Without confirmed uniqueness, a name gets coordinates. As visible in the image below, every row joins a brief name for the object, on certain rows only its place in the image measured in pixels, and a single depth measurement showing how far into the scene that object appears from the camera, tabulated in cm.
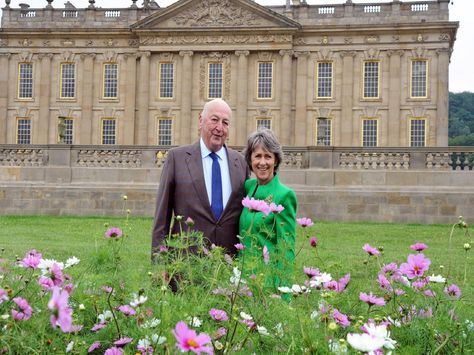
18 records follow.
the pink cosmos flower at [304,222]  388
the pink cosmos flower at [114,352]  282
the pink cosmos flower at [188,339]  216
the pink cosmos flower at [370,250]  360
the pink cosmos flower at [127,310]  307
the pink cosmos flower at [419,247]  365
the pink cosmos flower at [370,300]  325
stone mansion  4069
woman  436
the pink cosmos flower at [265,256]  363
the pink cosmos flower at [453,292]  360
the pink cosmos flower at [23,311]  296
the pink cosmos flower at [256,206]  324
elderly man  492
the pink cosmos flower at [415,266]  349
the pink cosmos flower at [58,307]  178
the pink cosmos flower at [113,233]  362
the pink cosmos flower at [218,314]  304
